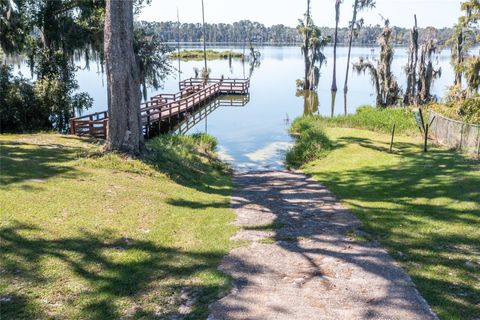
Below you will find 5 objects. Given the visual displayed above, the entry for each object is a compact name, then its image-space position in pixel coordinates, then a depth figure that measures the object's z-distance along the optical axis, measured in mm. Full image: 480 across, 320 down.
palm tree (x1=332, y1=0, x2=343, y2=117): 56612
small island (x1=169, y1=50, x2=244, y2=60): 126462
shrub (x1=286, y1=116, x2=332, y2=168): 22188
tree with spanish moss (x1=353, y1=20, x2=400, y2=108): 38781
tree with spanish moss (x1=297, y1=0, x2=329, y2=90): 58781
